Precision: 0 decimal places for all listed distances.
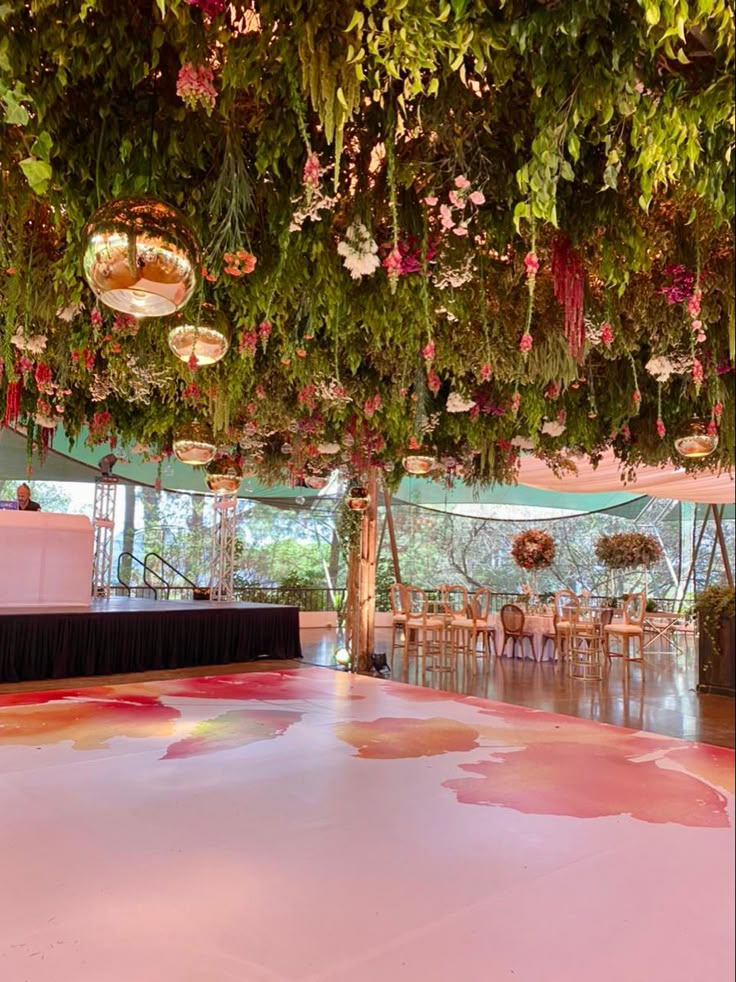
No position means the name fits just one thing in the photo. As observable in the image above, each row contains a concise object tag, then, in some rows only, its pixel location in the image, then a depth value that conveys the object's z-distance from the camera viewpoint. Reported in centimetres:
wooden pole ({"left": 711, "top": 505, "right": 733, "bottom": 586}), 1350
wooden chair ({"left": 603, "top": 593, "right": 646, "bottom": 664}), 868
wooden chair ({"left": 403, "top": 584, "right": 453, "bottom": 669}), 969
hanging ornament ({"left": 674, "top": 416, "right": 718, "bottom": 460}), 514
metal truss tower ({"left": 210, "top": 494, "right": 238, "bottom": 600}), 1262
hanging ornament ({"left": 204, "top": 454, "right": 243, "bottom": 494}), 694
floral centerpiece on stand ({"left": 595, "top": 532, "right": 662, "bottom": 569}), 1175
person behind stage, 934
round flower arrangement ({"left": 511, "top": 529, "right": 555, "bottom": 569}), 1124
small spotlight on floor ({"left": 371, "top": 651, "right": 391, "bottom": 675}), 902
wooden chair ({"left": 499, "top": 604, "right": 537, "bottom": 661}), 1044
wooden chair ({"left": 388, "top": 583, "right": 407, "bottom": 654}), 1051
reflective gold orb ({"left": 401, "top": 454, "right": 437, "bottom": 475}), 681
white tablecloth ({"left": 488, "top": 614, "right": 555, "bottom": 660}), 1026
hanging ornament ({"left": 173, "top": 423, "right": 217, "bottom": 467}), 557
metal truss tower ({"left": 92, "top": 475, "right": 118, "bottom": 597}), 1138
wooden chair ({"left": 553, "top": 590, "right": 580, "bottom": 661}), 969
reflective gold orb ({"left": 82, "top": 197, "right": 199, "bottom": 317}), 209
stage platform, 791
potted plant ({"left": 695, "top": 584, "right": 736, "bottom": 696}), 770
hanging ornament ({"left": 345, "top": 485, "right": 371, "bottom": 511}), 919
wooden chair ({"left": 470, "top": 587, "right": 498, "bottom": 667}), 991
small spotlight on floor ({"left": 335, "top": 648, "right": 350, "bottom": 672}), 940
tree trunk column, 928
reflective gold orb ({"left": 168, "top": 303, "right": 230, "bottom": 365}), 361
